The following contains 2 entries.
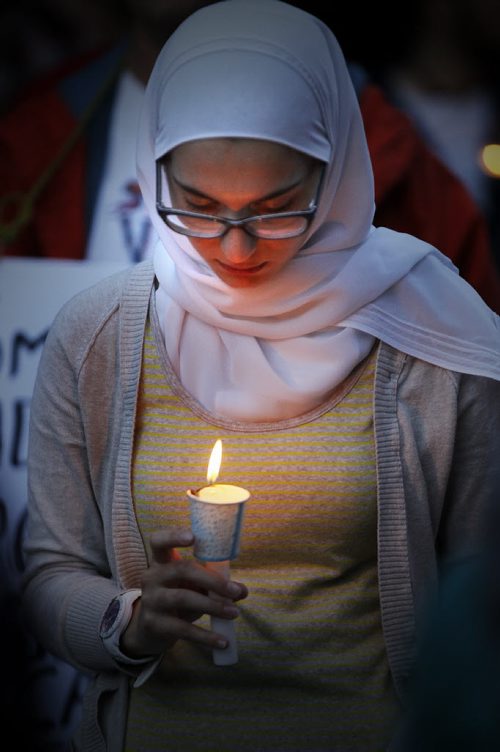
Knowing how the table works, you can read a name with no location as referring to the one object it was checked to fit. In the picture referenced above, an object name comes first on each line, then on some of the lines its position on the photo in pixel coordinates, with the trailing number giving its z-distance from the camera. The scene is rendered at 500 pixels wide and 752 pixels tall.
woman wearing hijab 3.36
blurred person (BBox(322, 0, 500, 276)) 4.47
